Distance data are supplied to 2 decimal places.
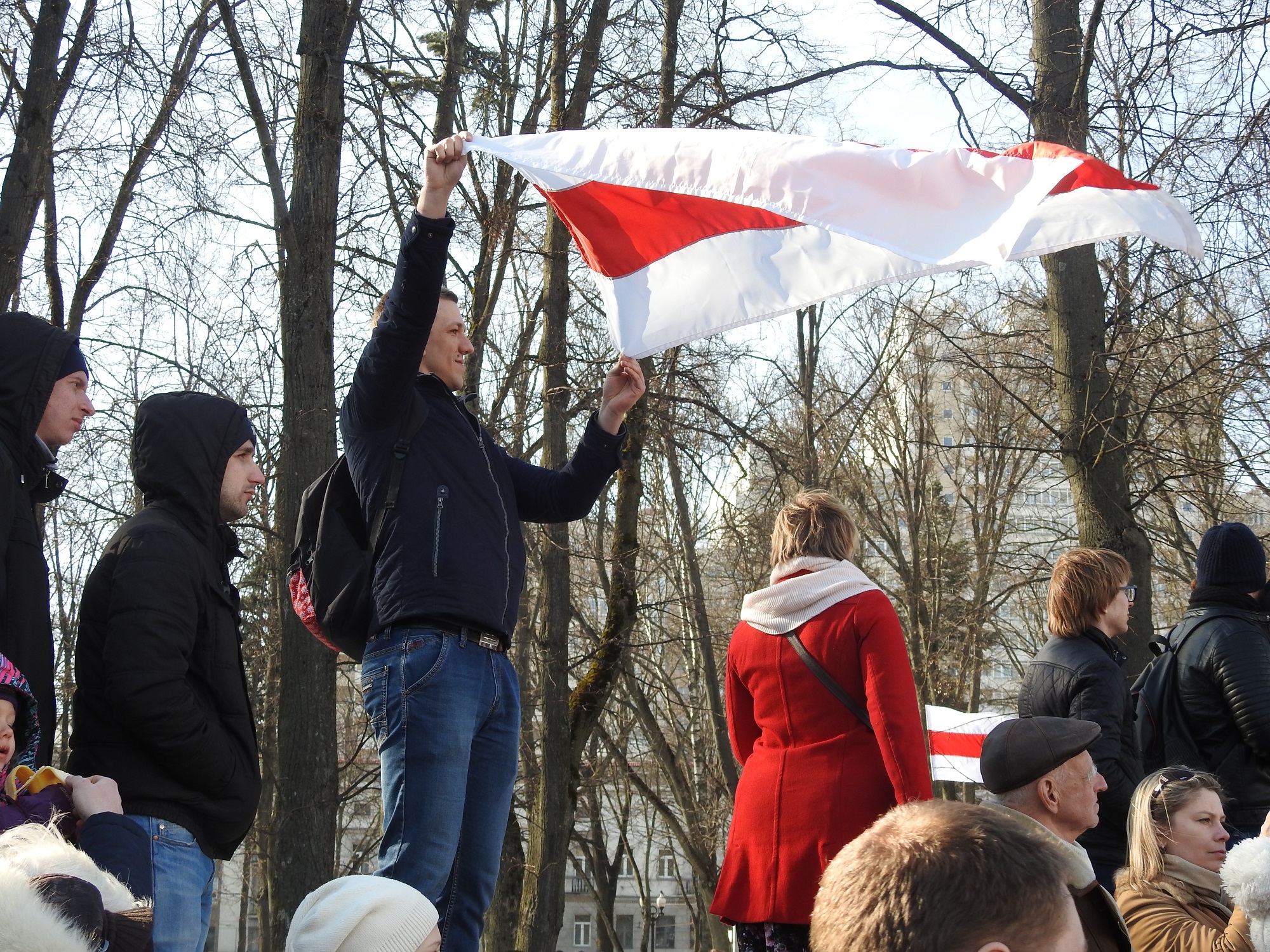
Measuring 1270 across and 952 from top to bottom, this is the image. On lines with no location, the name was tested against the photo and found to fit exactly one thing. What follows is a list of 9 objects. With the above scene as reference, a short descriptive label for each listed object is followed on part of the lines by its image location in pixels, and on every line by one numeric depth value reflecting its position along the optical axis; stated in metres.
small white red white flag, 10.96
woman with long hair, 3.93
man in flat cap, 3.71
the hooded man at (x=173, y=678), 3.42
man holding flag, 3.59
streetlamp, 43.81
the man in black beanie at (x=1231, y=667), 4.83
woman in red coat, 4.01
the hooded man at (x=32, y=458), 3.47
